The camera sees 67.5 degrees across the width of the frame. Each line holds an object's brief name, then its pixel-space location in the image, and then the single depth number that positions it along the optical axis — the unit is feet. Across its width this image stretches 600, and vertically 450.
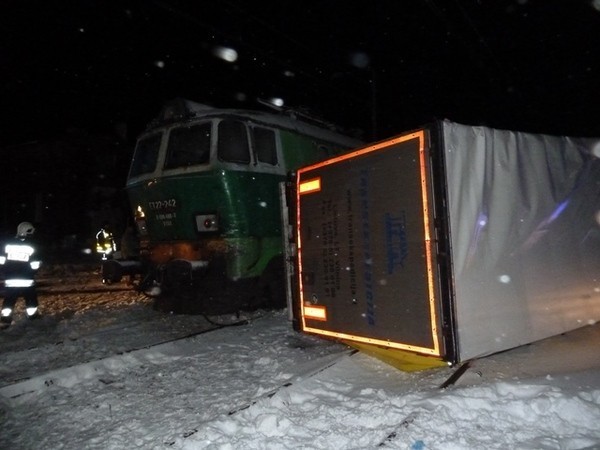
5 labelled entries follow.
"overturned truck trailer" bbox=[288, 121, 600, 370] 13.07
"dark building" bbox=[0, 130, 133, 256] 80.43
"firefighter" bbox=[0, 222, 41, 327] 23.56
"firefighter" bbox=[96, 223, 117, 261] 39.93
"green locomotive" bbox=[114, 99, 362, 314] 22.77
